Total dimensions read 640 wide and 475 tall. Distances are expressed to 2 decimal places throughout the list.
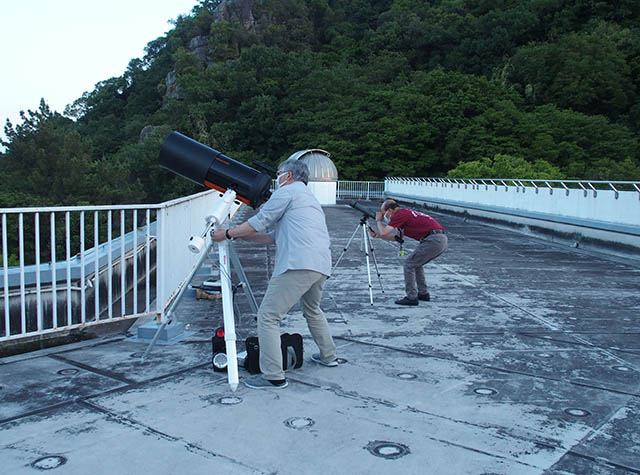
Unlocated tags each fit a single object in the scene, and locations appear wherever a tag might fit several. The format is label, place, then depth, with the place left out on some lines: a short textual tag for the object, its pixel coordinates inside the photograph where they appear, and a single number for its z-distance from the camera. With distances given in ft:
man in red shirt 23.34
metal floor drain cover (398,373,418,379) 14.38
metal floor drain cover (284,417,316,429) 11.28
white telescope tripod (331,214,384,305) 23.31
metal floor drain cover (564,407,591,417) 12.15
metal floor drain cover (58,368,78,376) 14.30
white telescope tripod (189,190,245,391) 13.17
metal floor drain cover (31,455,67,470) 9.55
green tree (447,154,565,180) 114.17
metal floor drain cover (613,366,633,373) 15.12
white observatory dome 106.52
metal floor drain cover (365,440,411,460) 10.14
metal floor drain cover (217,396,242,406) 12.49
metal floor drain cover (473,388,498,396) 13.28
